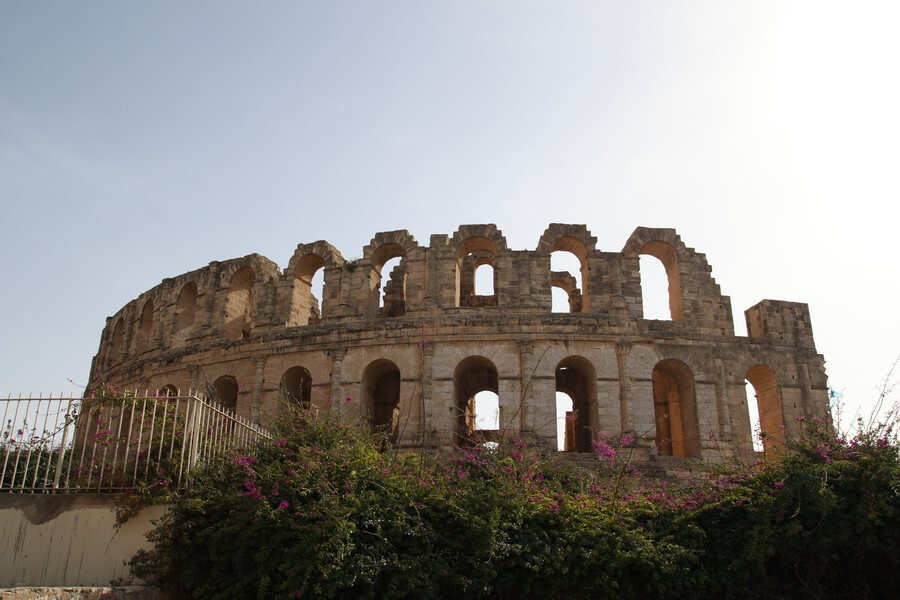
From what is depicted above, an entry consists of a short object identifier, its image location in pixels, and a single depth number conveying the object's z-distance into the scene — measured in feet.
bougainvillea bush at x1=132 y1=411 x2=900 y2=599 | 27.58
